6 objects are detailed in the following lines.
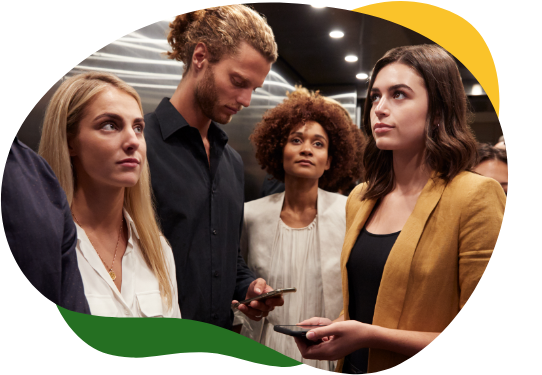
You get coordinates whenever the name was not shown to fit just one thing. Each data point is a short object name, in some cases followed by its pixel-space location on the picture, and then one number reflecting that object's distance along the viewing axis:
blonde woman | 1.50
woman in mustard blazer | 1.55
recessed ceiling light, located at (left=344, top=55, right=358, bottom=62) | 1.80
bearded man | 1.63
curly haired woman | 1.68
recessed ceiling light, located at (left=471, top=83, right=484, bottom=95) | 1.74
